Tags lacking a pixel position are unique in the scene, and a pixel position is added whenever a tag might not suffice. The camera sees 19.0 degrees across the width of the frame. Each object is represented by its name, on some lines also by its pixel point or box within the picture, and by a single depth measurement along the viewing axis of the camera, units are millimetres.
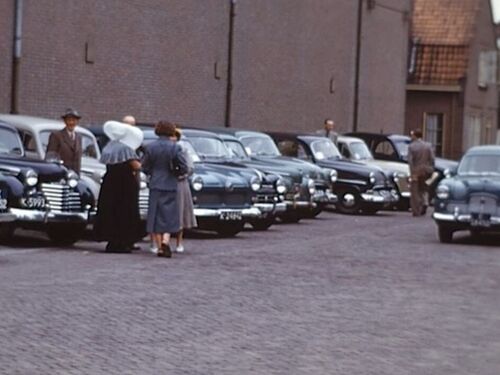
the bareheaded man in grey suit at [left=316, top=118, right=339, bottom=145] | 32938
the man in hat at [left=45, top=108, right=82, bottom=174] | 20375
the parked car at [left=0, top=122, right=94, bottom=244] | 18562
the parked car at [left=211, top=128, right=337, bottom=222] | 26406
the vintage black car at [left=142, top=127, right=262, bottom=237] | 21750
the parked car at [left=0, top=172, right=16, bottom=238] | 17234
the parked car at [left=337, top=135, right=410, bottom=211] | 33125
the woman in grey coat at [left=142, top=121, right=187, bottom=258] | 18594
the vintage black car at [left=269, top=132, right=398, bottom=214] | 30266
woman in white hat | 18500
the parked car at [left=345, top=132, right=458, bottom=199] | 35344
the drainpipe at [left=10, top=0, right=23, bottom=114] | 27562
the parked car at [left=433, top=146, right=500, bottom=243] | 22734
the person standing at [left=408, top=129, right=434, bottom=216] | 31531
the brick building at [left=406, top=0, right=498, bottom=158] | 57969
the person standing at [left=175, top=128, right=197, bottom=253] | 18938
